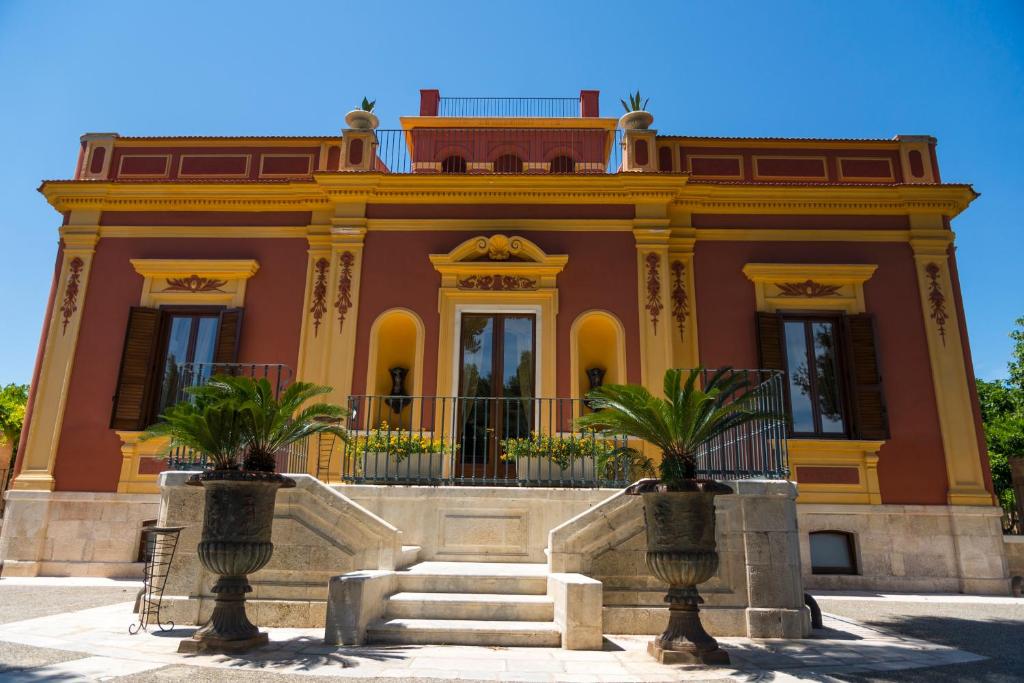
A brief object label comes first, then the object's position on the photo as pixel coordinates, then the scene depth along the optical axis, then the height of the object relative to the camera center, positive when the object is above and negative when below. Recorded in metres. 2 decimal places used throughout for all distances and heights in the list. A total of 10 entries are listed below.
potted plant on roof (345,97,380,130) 12.83 +7.58
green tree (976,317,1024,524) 22.41 +3.89
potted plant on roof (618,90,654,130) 12.74 +7.62
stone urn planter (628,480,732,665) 5.38 -0.24
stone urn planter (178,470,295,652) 5.50 -0.24
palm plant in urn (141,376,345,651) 5.52 +0.33
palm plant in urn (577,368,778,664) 5.37 +0.24
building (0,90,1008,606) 10.94 +3.79
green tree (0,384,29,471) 18.64 +2.56
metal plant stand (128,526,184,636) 6.34 -0.60
